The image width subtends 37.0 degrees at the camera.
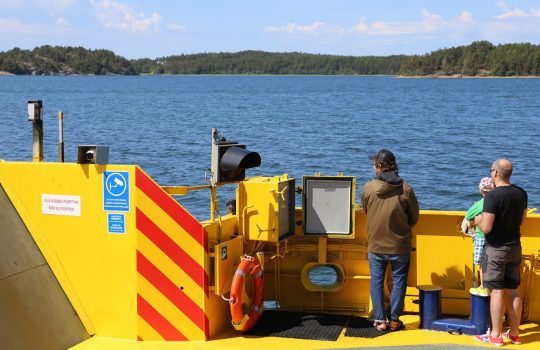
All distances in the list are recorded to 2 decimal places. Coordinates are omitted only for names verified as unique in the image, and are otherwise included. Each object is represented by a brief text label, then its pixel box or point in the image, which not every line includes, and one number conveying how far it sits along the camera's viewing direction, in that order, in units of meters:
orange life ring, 6.54
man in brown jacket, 6.82
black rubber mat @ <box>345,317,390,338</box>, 6.81
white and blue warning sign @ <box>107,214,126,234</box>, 6.54
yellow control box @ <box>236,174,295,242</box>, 6.91
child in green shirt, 6.91
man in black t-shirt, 6.35
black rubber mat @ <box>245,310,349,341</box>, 6.80
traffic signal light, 6.69
